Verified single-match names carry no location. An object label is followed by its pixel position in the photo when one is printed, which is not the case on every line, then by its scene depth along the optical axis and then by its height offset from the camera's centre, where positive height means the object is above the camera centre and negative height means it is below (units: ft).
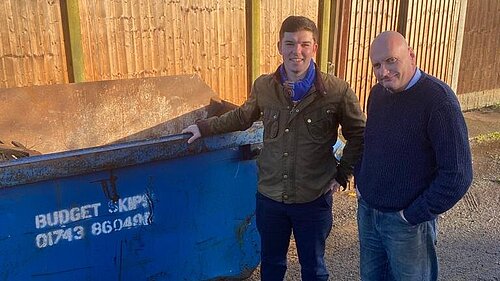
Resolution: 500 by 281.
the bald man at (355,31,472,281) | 7.04 -2.32
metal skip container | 8.17 -3.50
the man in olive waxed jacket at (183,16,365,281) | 8.70 -2.49
